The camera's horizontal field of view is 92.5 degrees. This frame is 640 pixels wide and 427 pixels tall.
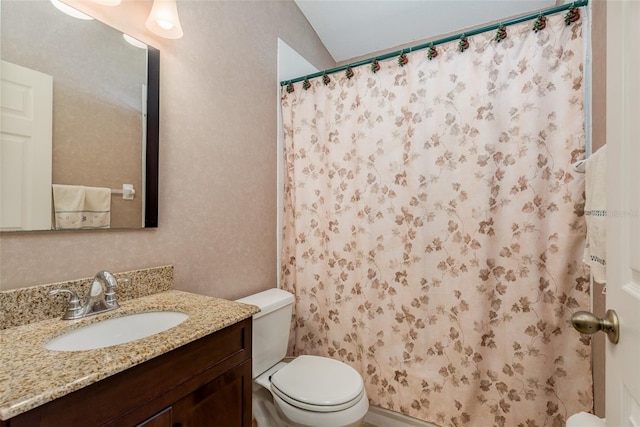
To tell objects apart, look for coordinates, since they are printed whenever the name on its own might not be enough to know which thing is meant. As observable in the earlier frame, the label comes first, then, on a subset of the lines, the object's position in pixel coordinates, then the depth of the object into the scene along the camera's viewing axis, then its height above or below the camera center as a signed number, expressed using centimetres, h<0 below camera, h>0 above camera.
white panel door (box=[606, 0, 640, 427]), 52 +2
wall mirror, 94 +35
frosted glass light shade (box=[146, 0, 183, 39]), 121 +78
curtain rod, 128 +88
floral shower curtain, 133 -6
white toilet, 128 -77
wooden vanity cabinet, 62 -44
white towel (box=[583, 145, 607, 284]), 90 +1
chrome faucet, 99 -28
